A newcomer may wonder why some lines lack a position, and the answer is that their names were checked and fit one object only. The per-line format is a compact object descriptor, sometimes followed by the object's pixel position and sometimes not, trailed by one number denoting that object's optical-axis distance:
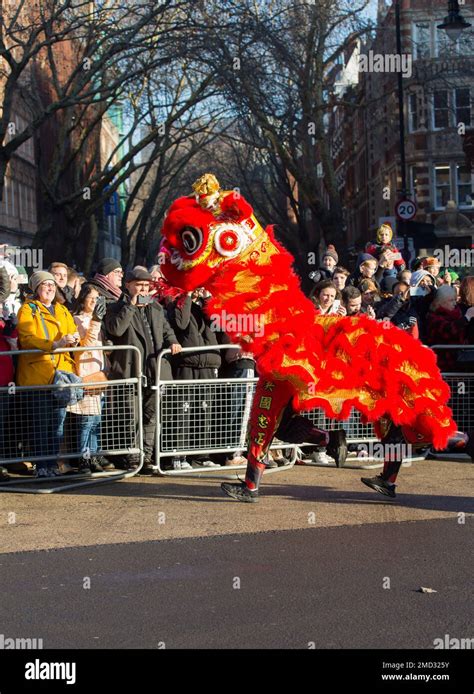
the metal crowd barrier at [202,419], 10.45
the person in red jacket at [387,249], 13.93
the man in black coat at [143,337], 10.38
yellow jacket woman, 10.05
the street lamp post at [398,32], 21.24
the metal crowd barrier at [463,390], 11.30
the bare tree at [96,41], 24.92
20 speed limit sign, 24.23
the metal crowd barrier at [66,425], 10.02
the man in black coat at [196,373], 10.52
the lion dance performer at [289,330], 8.10
